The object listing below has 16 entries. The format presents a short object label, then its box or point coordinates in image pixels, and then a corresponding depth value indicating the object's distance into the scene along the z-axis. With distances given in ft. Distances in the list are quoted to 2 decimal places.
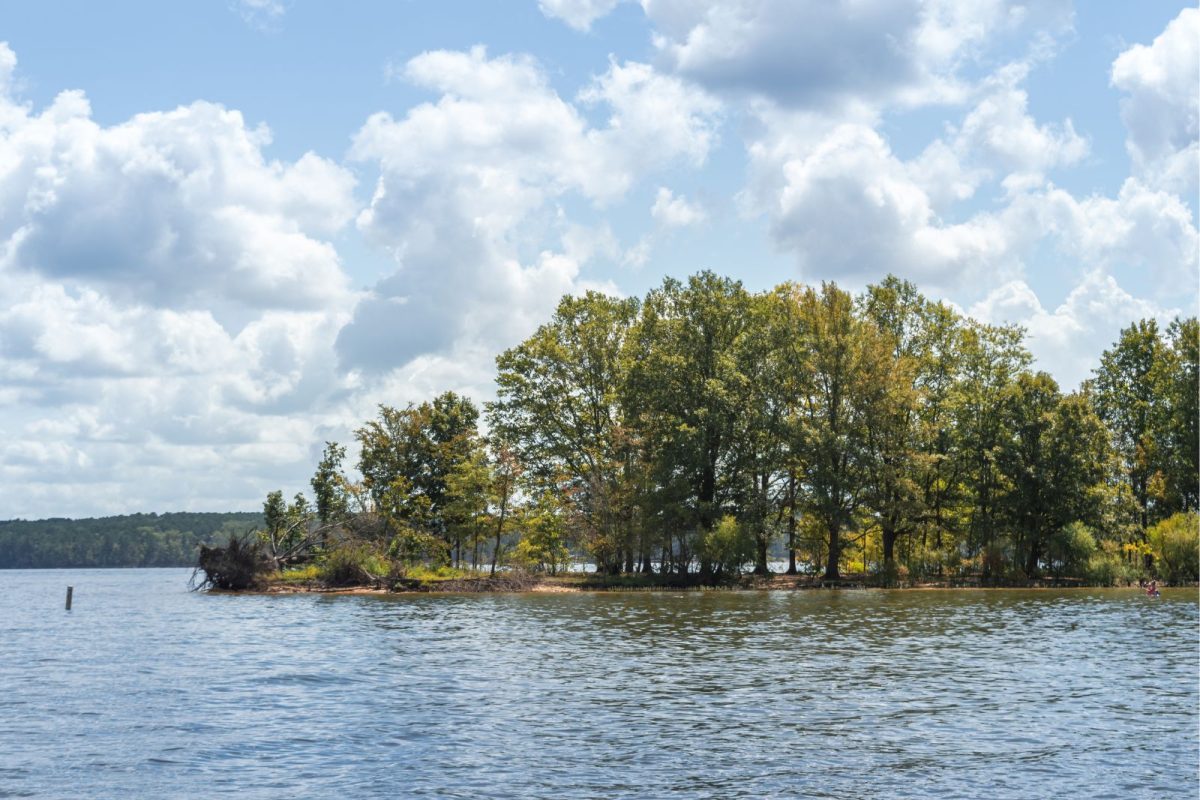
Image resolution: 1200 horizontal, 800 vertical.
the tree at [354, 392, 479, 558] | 327.67
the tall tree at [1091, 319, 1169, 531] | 299.79
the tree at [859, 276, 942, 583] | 272.31
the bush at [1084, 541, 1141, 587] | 270.46
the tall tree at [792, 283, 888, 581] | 270.26
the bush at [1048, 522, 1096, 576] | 269.03
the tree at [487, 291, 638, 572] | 300.61
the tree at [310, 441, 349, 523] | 351.46
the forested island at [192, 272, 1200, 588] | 272.51
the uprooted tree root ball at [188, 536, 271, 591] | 269.23
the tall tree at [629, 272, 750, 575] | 272.31
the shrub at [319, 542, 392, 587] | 262.26
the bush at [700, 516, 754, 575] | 263.49
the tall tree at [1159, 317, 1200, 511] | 290.56
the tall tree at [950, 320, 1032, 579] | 286.05
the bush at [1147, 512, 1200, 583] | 265.54
